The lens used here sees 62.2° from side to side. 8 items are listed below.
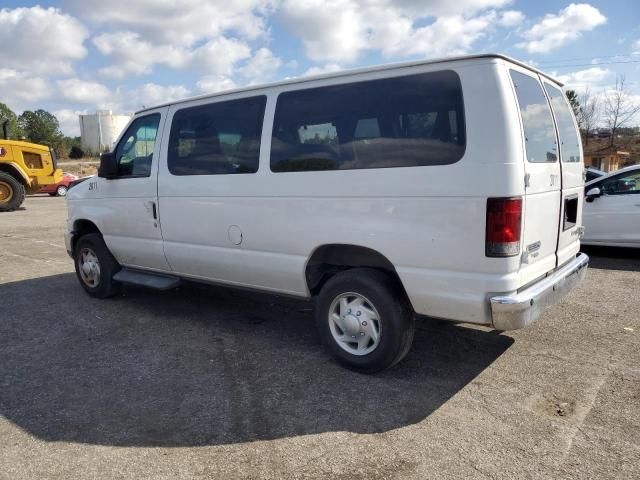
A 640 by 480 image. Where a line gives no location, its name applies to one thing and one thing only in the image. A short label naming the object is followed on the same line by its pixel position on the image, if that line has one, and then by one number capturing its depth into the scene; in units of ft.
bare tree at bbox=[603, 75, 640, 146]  118.83
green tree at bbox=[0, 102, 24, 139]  215.49
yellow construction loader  55.26
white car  25.46
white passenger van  10.91
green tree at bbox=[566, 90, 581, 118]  121.53
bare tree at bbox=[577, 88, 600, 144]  124.98
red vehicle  79.61
